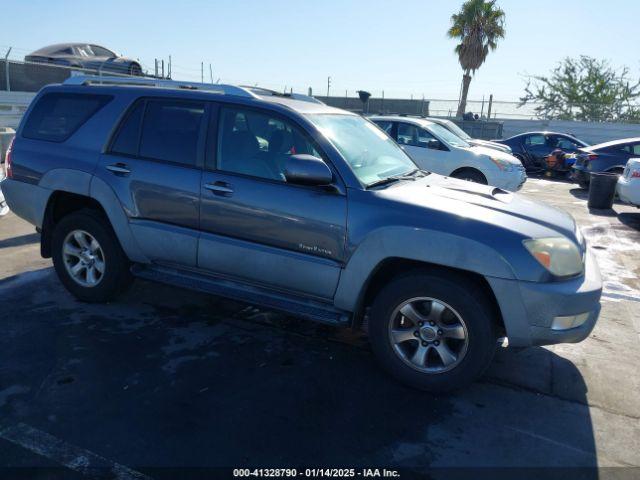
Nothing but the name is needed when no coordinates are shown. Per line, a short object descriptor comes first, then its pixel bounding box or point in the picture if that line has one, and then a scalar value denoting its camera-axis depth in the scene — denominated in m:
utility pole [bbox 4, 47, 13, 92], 14.31
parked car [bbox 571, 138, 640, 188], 12.91
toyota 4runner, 3.29
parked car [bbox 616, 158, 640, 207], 9.53
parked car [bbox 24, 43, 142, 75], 16.20
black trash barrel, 10.88
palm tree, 28.28
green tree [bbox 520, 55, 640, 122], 31.37
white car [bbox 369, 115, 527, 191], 10.30
